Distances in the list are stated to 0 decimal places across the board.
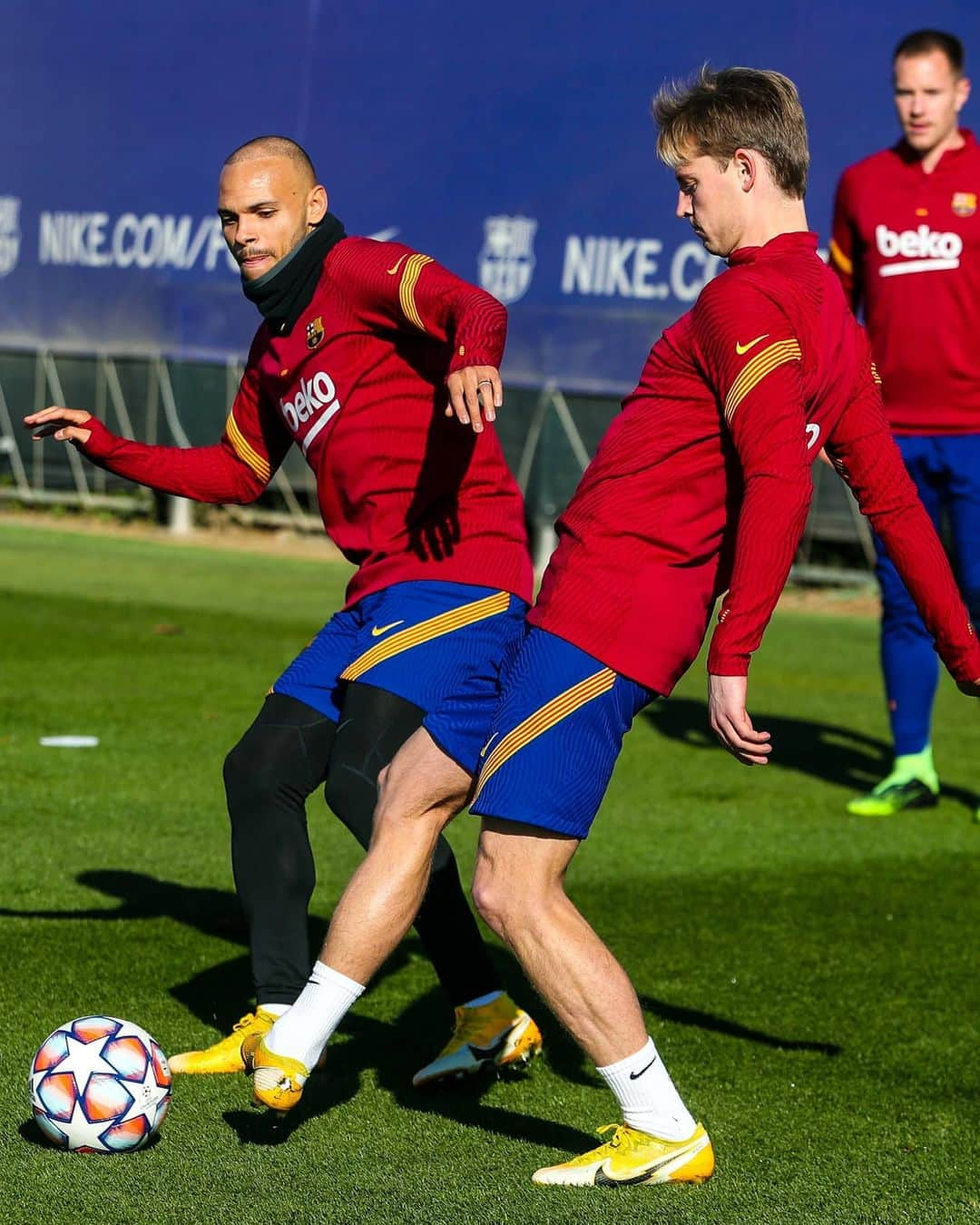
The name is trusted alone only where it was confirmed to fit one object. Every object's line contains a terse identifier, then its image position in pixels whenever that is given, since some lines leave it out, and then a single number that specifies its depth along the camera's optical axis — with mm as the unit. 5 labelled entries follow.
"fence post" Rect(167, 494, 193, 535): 43719
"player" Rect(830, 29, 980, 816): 15508
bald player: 8664
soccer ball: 7531
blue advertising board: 35187
